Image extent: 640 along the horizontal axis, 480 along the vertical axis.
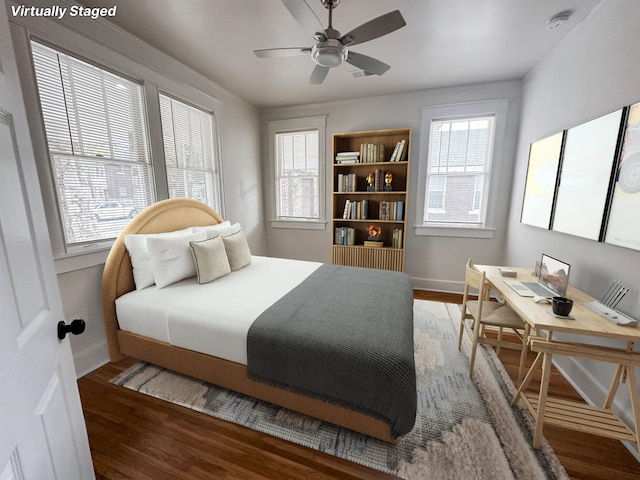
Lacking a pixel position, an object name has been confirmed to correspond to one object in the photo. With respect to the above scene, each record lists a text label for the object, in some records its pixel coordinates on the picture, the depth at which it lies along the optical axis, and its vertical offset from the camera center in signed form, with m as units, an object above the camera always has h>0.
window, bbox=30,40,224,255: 1.77 +0.41
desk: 1.29 -0.84
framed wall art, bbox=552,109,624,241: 1.67 +0.13
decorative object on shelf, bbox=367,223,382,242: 3.69 -0.53
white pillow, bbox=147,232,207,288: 2.10 -0.53
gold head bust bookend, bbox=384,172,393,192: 3.49 +0.17
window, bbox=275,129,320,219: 3.95 +0.31
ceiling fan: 1.43 +0.94
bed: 1.33 -0.83
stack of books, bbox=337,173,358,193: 3.60 +0.16
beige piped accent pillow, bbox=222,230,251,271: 2.57 -0.57
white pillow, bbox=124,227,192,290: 2.10 -0.52
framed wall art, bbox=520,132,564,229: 2.25 +0.13
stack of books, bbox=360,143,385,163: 3.46 +0.55
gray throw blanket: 1.29 -0.83
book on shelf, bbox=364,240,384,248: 3.61 -0.69
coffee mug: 1.38 -0.60
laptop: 1.66 -0.60
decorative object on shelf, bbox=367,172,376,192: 3.54 +0.16
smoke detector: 1.89 +1.28
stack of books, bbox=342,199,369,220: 3.64 -0.22
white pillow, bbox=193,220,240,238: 2.62 -0.37
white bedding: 1.63 -0.78
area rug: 1.32 -1.35
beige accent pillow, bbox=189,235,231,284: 2.21 -0.57
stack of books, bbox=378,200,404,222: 3.48 -0.22
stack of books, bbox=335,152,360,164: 3.54 +0.50
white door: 0.60 -0.36
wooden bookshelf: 3.48 -0.04
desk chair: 1.85 -0.90
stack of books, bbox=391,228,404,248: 3.52 -0.59
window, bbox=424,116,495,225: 3.28 +0.33
